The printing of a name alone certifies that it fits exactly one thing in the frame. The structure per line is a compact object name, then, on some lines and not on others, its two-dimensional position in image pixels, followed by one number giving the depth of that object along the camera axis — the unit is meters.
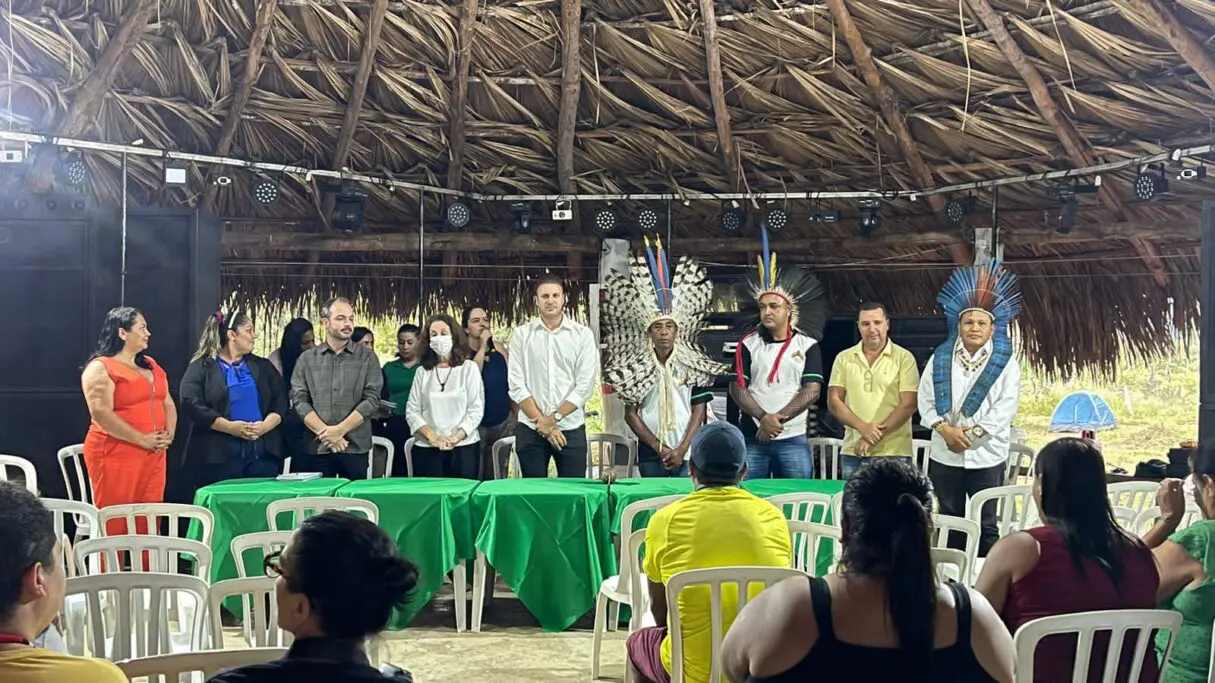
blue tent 7.72
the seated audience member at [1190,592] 2.73
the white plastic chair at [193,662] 2.16
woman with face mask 5.96
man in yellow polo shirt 5.77
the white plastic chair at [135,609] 2.76
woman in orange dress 5.34
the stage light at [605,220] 9.20
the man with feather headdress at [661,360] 5.91
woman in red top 2.51
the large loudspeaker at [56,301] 7.16
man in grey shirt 5.89
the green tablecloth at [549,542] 4.81
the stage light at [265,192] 8.31
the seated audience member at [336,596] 1.78
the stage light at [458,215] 9.03
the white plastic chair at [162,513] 3.94
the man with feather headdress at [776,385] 5.87
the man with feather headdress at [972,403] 5.46
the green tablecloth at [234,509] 4.72
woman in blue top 5.94
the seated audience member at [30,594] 1.74
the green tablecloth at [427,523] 4.80
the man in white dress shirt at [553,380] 5.91
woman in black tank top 2.05
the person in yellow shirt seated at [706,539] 2.96
